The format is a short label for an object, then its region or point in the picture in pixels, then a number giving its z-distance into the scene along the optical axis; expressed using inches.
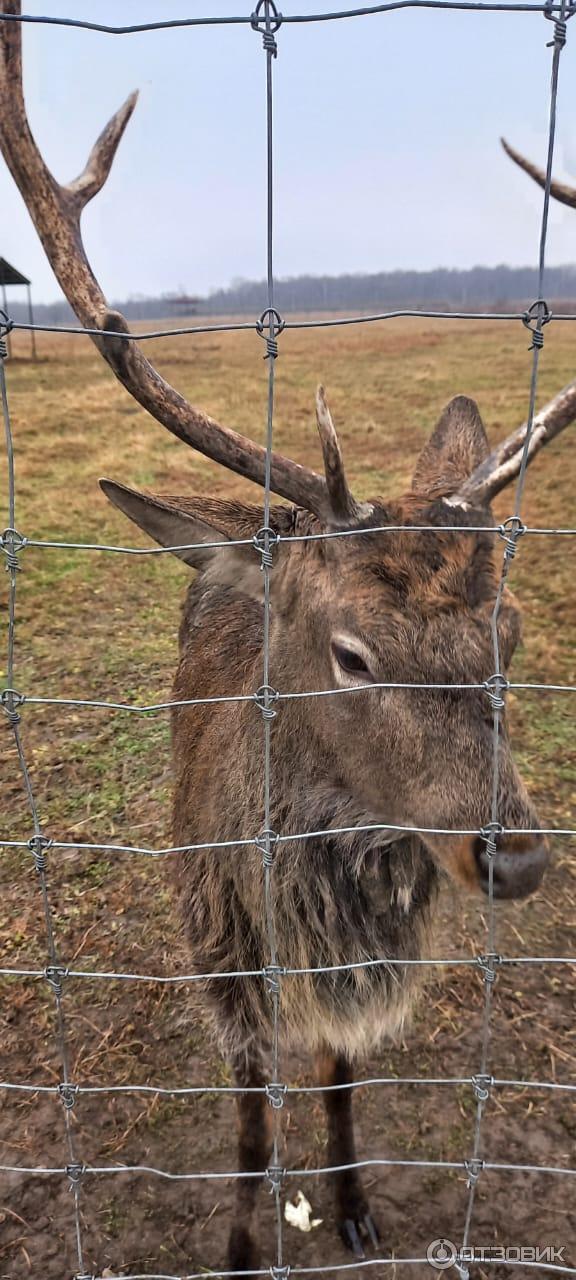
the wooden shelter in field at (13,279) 746.6
